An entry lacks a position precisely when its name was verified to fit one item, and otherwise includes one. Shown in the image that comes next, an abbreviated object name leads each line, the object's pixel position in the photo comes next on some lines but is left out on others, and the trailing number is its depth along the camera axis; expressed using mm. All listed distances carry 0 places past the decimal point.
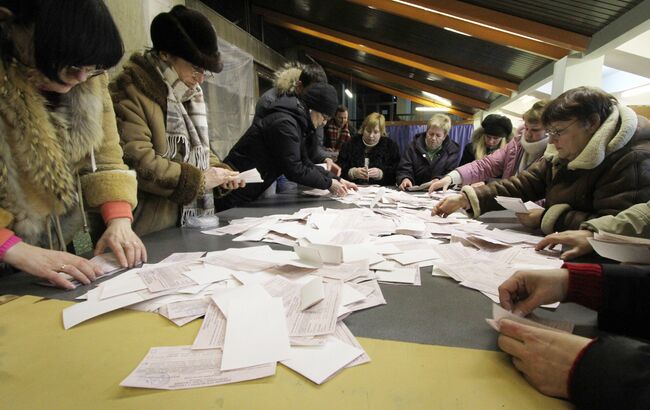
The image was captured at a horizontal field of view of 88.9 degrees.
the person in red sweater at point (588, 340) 416
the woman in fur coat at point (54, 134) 724
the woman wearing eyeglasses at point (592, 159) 1116
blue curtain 6590
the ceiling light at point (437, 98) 7391
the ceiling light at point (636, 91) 3990
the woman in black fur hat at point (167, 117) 1208
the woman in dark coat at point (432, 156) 3189
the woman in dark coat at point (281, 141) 1913
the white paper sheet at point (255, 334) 517
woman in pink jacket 2006
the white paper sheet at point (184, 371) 470
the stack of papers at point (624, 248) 747
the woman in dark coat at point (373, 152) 3280
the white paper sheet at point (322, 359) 488
